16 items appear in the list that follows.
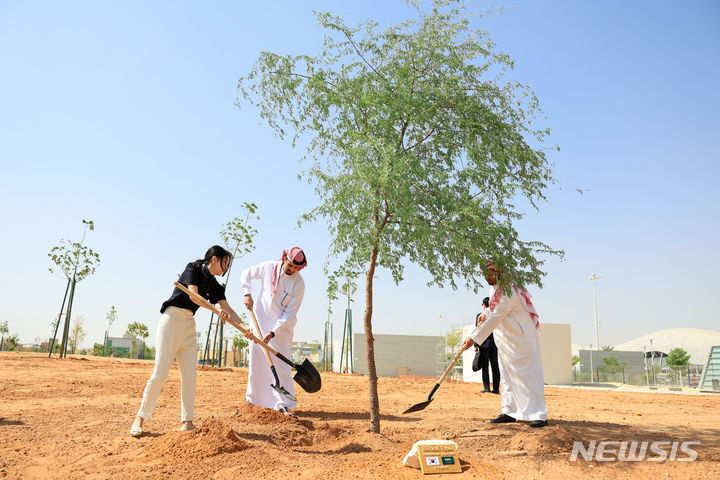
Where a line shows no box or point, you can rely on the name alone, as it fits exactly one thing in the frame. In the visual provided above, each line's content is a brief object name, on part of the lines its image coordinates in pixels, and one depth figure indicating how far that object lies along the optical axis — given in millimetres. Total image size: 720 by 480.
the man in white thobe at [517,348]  5559
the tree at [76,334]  27866
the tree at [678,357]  45622
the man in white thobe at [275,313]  6363
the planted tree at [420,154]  4840
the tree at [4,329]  34869
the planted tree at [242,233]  17844
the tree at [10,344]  29903
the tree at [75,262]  17170
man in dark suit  10188
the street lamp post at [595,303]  49812
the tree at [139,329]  37128
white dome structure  123188
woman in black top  4918
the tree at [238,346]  28516
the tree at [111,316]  32394
